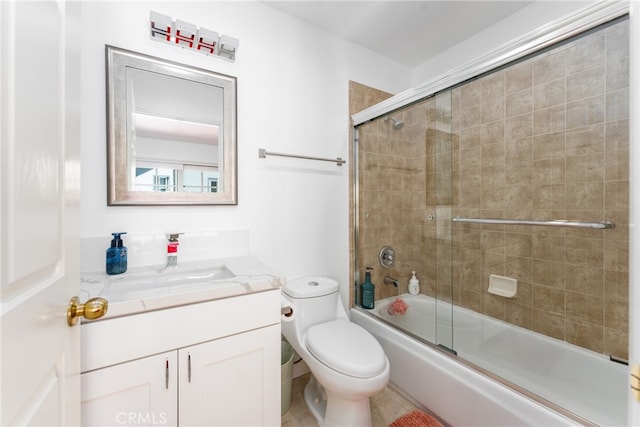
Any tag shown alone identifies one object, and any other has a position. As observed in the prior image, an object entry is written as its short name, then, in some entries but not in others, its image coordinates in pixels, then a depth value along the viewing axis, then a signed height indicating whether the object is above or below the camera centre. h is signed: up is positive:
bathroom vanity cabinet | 0.82 -0.54
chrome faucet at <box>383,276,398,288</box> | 2.04 -0.54
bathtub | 1.14 -0.84
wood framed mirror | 1.26 +0.41
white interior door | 0.34 +0.00
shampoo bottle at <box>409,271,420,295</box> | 1.97 -0.55
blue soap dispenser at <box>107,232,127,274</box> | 1.17 -0.20
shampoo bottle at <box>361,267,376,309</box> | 1.97 -0.62
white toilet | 1.18 -0.69
